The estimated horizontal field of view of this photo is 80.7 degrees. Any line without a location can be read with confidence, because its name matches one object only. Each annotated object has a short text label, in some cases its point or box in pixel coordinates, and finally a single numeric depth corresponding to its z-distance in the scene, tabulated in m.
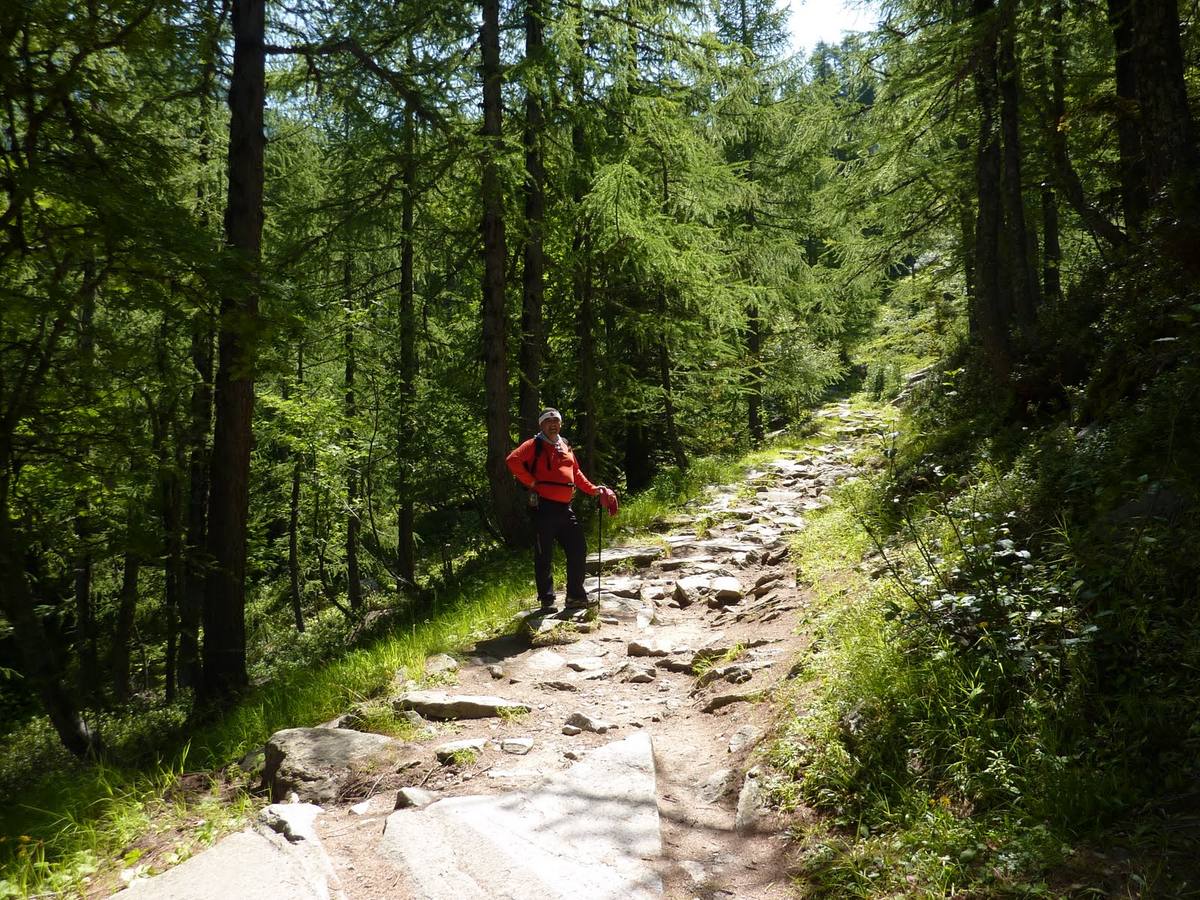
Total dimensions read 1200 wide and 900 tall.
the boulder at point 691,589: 8.59
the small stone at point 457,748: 4.75
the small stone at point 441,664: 6.40
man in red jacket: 8.01
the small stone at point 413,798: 4.11
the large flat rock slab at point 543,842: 3.29
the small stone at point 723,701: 5.42
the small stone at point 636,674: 6.41
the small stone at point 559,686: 6.22
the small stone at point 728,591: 8.23
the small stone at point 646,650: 6.94
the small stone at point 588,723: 5.30
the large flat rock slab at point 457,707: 5.51
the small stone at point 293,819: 3.71
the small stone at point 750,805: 3.87
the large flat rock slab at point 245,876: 3.20
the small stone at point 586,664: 6.63
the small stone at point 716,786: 4.24
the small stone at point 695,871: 3.43
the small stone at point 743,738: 4.68
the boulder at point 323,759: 4.42
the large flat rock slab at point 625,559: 9.85
